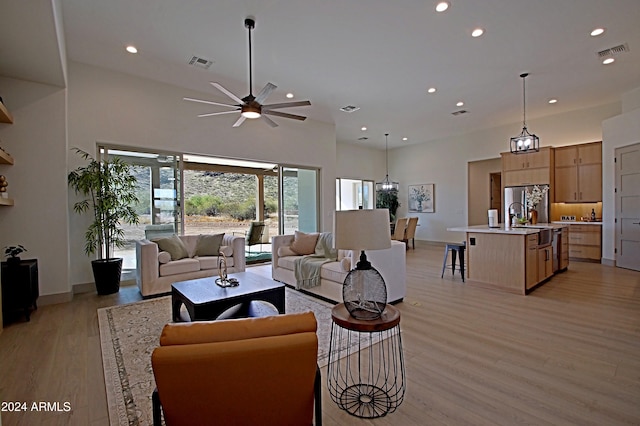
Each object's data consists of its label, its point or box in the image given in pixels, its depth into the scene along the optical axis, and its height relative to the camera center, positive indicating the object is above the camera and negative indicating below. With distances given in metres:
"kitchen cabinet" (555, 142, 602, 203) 6.90 +0.77
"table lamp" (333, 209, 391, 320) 1.95 -0.24
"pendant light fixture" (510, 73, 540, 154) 5.40 +1.14
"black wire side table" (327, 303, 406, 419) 1.91 -1.28
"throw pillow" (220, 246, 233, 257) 5.08 -0.65
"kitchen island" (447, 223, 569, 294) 4.41 -0.75
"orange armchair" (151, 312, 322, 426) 1.10 -0.59
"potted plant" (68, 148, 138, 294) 4.54 +0.09
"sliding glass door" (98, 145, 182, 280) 5.29 +0.26
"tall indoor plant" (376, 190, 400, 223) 10.95 +0.27
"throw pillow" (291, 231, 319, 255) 5.09 -0.57
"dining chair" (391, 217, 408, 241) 8.73 -0.55
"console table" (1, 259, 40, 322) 3.46 -0.85
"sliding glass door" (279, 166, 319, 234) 7.42 +0.22
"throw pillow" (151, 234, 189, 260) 4.79 -0.55
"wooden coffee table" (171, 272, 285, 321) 2.76 -0.81
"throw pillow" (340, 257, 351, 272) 3.85 -0.69
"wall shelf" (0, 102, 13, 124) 3.54 +1.16
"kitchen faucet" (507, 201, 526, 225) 7.34 -0.04
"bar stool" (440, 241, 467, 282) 5.32 -0.75
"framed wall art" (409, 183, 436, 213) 10.27 +0.35
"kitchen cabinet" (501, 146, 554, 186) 7.47 +0.99
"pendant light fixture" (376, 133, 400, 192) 10.54 +0.88
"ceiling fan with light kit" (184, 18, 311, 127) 3.64 +1.31
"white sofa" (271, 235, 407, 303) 3.85 -0.83
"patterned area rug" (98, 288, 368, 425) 2.01 -1.25
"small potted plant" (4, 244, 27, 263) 3.61 -0.48
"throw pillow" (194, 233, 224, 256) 5.16 -0.57
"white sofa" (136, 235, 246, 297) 4.38 -0.83
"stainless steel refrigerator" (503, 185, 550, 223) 7.46 +0.10
